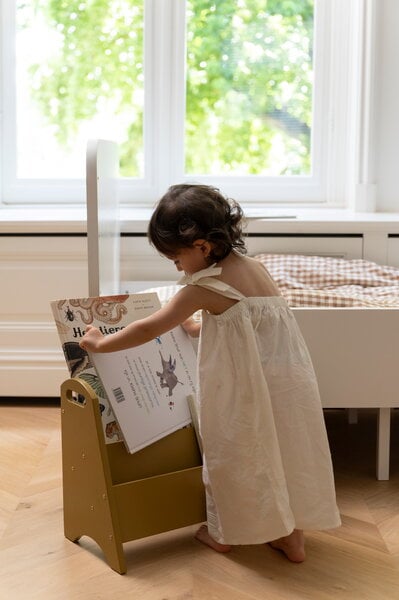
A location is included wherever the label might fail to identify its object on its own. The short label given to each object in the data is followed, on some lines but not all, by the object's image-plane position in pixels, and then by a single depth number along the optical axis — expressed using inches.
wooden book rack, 122.1
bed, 139.2
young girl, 121.2
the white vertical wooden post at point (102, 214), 128.3
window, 193.2
